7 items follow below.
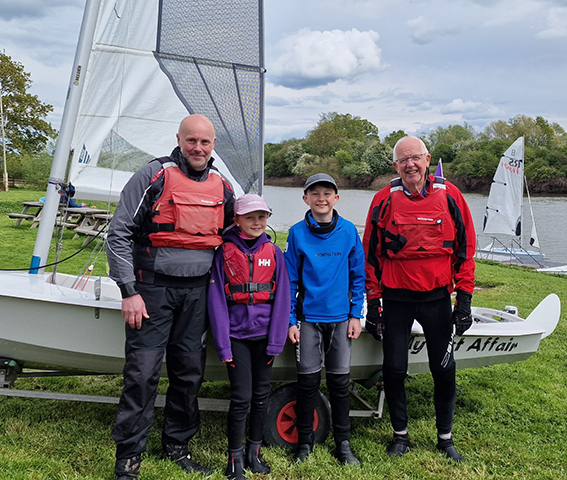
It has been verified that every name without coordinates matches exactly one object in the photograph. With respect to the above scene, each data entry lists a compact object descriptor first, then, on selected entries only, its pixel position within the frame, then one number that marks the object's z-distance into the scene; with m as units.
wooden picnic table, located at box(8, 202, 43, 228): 10.86
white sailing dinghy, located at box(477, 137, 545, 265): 16.08
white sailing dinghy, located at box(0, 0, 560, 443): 2.86
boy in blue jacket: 2.50
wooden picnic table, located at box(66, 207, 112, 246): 9.44
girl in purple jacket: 2.37
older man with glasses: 2.51
